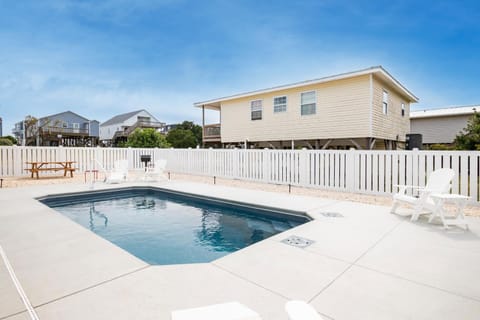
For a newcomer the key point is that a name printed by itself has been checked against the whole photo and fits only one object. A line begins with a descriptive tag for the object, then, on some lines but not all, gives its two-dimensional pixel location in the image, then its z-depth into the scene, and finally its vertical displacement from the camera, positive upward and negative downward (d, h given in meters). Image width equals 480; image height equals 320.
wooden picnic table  9.93 -0.52
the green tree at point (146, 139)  18.94 +1.16
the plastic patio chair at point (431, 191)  4.23 -0.60
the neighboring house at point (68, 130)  31.78 +3.24
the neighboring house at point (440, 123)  18.88 +2.35
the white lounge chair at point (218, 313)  1.21 -0.76
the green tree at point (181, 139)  28.46 +1.76
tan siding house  11.63 +2.12
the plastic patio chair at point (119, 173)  9.25 -0.67
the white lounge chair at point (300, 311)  0.95 -0.59
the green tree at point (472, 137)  11.87 +0.76
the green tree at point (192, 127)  32.28 +3.48
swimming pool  3.83 -1.34
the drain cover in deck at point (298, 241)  3.27 -1.13
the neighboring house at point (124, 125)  34.59 +4.20
